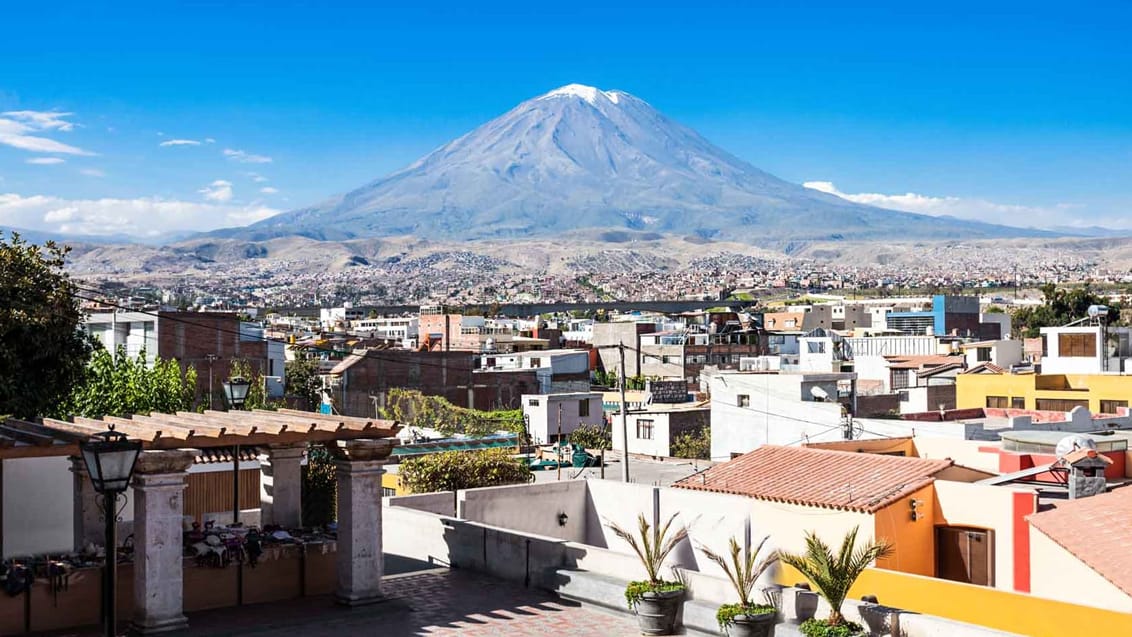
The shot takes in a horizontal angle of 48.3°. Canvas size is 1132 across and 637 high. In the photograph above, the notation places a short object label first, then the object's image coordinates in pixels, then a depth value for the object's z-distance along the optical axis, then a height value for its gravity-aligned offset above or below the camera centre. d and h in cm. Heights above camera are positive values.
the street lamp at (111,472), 923 -100
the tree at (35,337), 1900 +2
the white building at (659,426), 3978 -285
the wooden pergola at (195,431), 1151 -89
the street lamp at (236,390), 1622 -67
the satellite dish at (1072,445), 1641 -142
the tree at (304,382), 4822 -173
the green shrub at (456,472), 2026 -219
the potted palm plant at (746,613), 1062 -234
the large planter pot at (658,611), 1139 -248
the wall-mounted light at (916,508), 1432 -194
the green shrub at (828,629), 1015 -236
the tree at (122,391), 2723 -117
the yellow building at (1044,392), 3269 -145
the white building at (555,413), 4606 -279
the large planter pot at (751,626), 1062 -243
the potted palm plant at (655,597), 1141 -235
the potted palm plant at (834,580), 1023 -198
